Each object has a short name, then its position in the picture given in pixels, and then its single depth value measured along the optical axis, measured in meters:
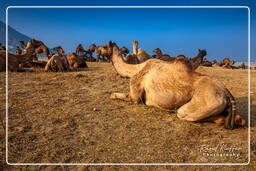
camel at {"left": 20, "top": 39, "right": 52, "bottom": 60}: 11.39
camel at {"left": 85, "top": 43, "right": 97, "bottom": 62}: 21.22
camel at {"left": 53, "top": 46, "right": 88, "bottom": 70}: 11.96
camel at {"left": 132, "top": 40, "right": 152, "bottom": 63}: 11.21
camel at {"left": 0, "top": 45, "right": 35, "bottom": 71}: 9.27
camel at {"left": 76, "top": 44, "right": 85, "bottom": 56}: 20.86
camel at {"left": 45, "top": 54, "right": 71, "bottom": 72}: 9.83
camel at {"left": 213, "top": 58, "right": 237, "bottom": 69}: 19.23
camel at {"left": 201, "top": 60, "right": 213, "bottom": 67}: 19.22
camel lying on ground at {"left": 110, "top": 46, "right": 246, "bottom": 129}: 3.40
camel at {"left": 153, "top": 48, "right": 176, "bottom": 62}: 17.84
